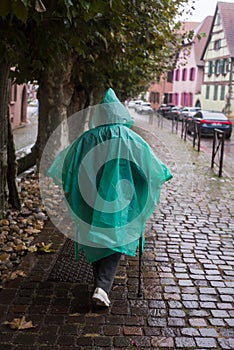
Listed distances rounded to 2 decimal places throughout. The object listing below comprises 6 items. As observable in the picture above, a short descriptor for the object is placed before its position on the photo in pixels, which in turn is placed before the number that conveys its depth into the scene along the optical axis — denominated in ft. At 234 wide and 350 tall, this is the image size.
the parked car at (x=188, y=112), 129.93
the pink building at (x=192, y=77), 184.23
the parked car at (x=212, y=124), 87.04
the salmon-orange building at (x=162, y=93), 225.56
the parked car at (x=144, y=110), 130.49
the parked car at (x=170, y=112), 149.18
